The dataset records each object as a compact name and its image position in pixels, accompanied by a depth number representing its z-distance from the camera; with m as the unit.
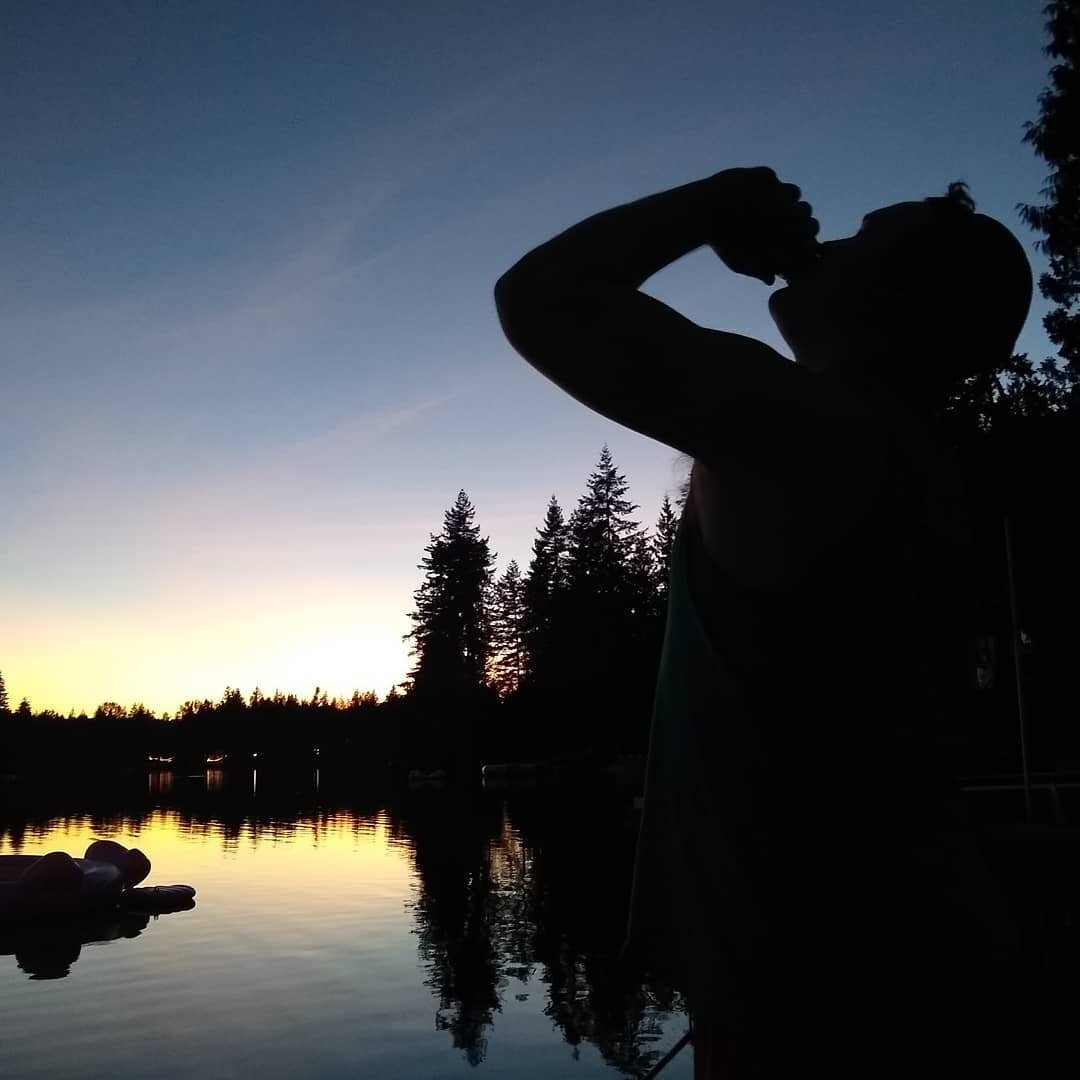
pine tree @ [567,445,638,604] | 49.19
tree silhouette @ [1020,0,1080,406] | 15.82
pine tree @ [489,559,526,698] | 57.54
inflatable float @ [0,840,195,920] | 13.41
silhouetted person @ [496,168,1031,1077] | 0.79
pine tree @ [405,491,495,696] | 55.00
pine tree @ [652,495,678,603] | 47.34
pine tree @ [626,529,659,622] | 45.94
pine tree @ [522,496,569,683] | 47.75
